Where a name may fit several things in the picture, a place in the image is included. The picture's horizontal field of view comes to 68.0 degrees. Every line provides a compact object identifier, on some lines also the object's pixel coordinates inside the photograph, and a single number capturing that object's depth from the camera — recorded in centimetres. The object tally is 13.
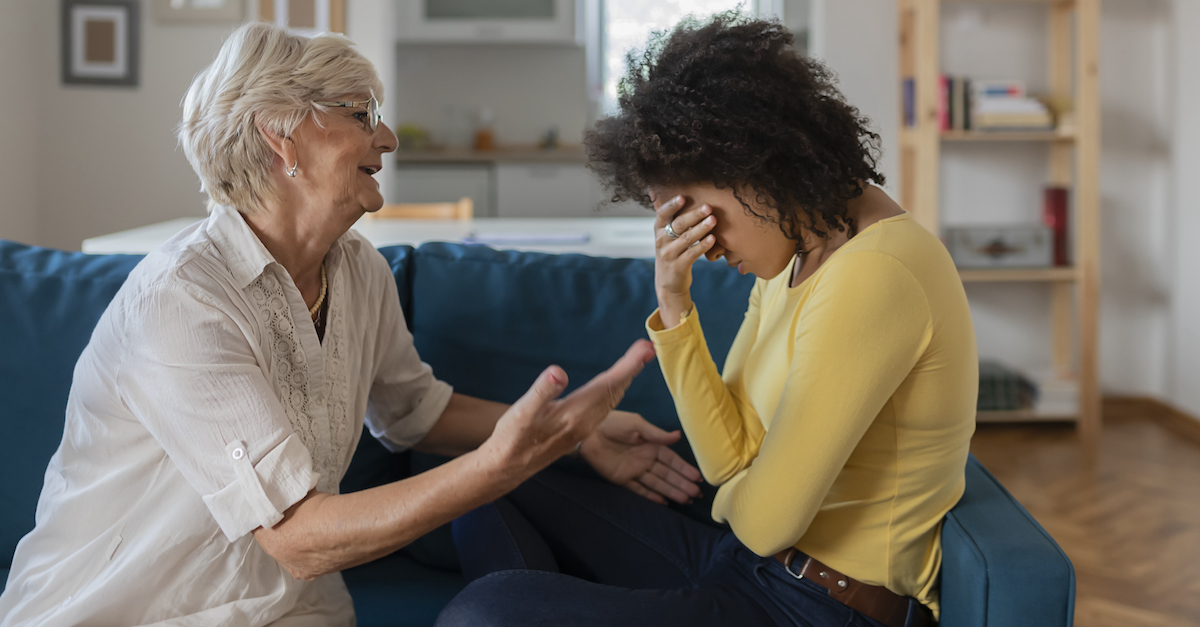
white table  222
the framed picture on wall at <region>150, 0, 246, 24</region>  466
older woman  100
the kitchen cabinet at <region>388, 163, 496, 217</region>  596
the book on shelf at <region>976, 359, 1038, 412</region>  392
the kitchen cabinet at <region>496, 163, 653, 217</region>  602
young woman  101
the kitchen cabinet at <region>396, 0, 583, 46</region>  590
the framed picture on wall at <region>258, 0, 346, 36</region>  436
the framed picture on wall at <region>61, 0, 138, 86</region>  464
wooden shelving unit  372
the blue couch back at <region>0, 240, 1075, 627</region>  148
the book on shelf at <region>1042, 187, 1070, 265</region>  396
